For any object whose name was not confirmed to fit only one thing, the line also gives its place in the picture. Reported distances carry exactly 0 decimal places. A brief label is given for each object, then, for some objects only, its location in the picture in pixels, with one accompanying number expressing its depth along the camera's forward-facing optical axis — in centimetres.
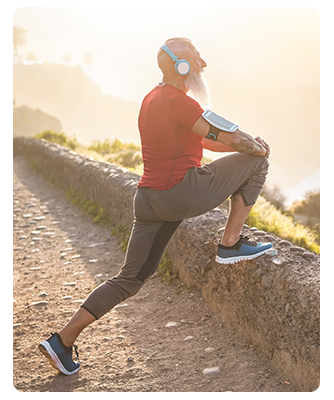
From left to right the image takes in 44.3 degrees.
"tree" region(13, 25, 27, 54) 10944
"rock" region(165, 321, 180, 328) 400
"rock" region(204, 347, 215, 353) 352
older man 295
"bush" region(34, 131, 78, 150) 1565
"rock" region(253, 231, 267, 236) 400
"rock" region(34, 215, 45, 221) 809
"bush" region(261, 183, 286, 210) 1273
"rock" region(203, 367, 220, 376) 322
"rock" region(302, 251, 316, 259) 342
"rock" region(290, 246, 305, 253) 355
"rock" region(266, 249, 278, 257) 343
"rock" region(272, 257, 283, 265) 327
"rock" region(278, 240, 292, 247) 372
